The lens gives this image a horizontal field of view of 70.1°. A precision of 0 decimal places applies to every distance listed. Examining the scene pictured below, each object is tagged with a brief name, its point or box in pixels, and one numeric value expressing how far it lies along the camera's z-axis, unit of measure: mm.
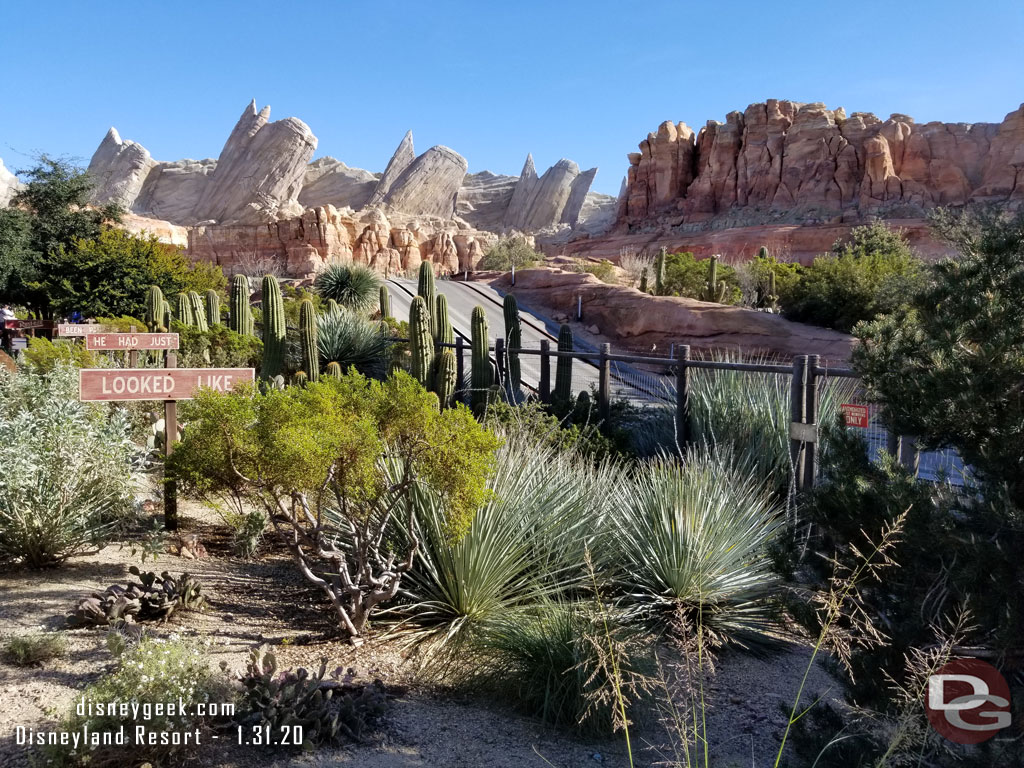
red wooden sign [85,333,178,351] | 8445
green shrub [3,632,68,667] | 3988
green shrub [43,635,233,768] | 3023
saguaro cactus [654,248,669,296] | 34094
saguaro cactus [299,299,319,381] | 16156
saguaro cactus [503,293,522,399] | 14422
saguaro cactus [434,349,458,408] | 14133
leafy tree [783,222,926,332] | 23984
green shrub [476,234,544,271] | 55406
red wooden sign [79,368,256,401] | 6270
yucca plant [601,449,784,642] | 5078
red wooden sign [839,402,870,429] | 5738
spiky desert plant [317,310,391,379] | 19172
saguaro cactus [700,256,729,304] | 30953
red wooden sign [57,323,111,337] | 11852
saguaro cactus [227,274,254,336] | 20594
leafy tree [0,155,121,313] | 25500
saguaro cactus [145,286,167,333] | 19594
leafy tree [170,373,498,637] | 4375
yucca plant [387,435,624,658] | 4836
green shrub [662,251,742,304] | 32875
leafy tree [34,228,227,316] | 24703
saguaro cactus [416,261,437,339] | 21016
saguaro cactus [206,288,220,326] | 22328
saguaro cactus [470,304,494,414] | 14164
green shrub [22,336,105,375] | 10898
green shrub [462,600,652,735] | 3854
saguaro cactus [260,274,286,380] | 16234
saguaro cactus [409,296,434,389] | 14406
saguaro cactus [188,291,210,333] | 20525
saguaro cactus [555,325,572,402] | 12305
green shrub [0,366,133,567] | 5238
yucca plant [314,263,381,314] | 32469
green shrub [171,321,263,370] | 15320
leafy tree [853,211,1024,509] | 2930
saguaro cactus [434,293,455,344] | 16906
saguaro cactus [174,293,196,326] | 19984
